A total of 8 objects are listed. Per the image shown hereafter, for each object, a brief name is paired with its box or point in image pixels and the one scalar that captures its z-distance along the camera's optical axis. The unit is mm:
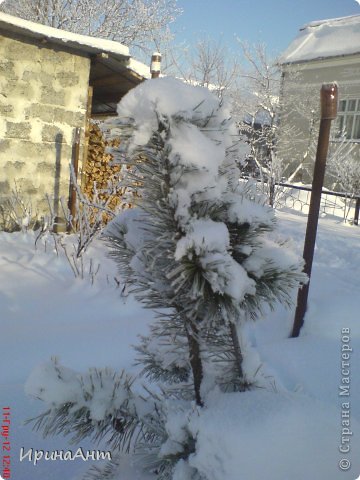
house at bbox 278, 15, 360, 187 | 14703
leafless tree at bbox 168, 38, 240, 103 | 19078
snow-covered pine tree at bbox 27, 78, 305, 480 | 777
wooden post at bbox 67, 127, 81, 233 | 5270
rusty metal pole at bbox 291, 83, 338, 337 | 2480
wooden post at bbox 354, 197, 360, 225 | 7809
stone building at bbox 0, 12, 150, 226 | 4629
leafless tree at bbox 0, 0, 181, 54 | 12922
